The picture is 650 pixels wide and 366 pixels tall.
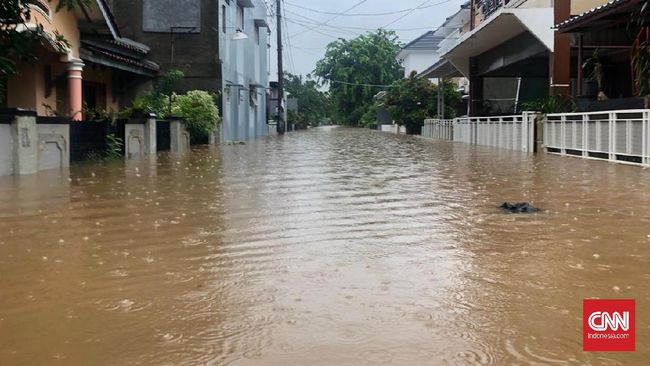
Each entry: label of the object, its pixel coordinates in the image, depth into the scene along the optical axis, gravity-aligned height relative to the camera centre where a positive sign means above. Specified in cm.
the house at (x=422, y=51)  7112 +1005
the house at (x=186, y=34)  3156 +529
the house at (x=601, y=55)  1670 +295
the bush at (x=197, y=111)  2722 +157
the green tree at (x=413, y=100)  4931 +356
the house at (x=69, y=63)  1773 +252
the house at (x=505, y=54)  2205 +384
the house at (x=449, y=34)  3938 +813
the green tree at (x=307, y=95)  10112 +813
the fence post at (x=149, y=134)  2042 +52
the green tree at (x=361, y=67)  8362 +998
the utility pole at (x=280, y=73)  5231 +591
